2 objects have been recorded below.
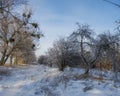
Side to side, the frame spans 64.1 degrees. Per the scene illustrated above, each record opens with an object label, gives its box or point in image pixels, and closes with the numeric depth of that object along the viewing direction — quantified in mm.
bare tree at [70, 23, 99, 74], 8682
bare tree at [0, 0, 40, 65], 11858
